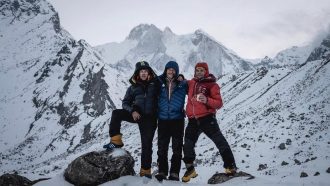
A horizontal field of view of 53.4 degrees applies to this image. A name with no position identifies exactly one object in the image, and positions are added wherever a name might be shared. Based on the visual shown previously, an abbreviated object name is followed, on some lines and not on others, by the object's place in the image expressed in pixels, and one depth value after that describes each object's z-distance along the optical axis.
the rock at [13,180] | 11.41
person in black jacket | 9.42
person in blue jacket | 9.36
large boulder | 9.66
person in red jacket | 9.07
